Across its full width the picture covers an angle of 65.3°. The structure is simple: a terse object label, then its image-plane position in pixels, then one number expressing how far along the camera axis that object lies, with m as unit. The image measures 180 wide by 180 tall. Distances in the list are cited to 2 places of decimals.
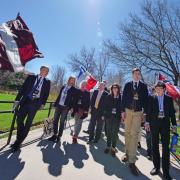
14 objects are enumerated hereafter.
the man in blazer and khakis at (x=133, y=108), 3.18
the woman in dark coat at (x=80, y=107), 4.42
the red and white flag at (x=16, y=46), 2.96
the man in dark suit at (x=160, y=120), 2.90
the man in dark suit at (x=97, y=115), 4.44
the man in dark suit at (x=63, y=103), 4.24
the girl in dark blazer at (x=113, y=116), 3.82
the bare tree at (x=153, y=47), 14.41
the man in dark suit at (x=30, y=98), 3.39
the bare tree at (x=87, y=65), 23.05
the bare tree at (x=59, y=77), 43.07
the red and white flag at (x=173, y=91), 4.88
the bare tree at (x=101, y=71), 22.23
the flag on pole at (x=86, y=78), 6.15
